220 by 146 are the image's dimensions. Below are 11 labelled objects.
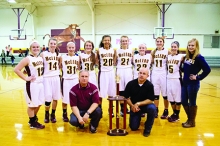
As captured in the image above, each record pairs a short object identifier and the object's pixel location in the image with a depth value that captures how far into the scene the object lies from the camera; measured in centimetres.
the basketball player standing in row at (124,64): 431
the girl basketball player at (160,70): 418
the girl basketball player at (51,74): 383
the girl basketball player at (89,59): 414
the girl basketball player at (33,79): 344
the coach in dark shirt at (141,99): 339
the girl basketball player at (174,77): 398
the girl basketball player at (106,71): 426
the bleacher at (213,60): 1745
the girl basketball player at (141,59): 428
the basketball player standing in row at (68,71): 395
